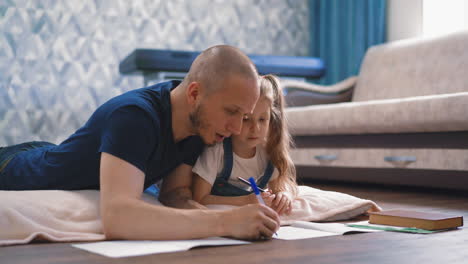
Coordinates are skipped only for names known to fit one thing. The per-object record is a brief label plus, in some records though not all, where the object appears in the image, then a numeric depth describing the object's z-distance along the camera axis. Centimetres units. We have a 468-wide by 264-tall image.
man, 131
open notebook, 152
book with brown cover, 158
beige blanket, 142
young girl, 184
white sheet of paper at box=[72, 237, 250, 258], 123
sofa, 264
